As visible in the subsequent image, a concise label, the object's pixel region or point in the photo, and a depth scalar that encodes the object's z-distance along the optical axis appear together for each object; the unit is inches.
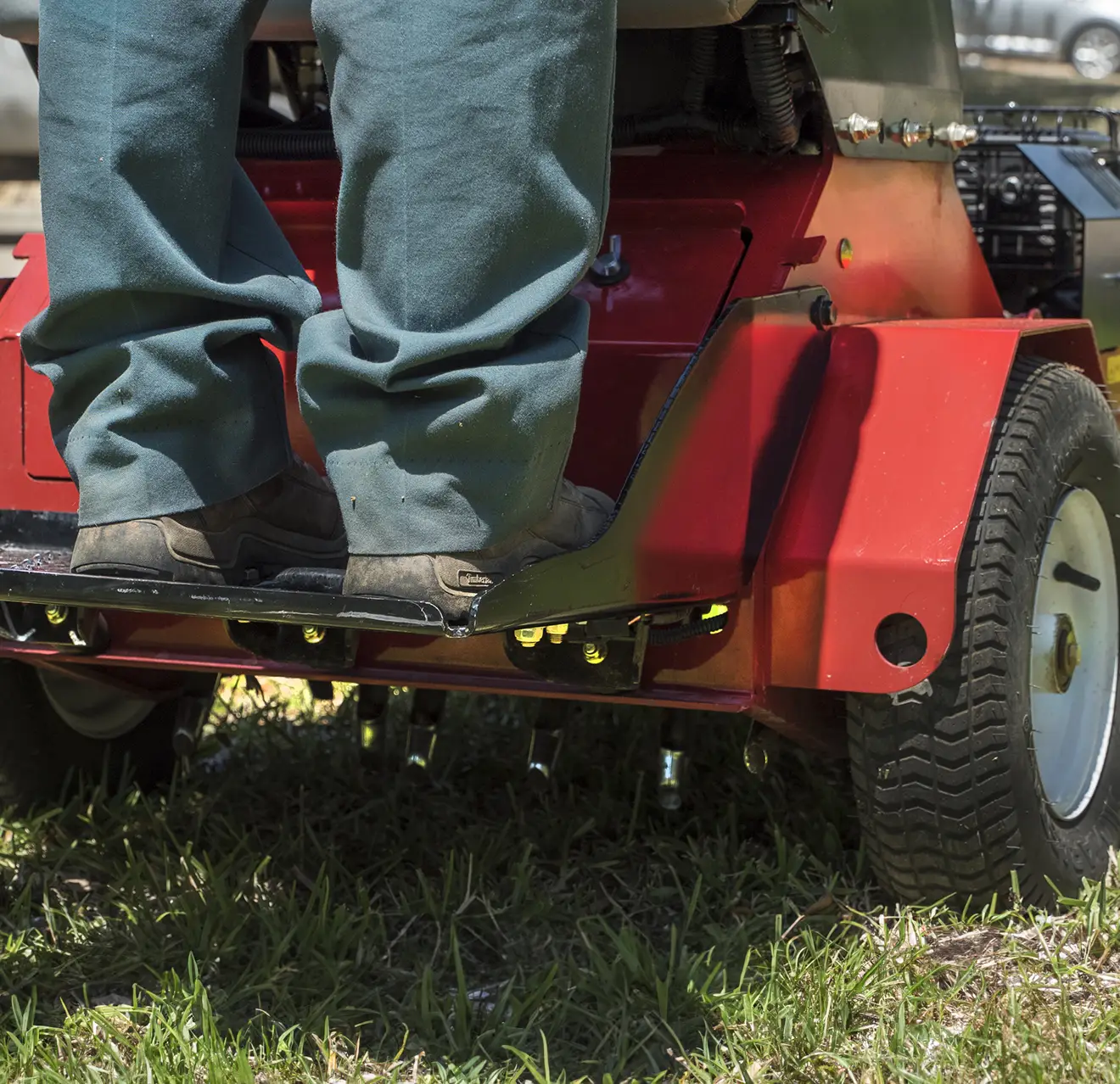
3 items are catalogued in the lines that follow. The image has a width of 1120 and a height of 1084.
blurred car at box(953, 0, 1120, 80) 497.8
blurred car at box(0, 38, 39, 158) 446.0
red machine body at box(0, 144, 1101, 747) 129.9
